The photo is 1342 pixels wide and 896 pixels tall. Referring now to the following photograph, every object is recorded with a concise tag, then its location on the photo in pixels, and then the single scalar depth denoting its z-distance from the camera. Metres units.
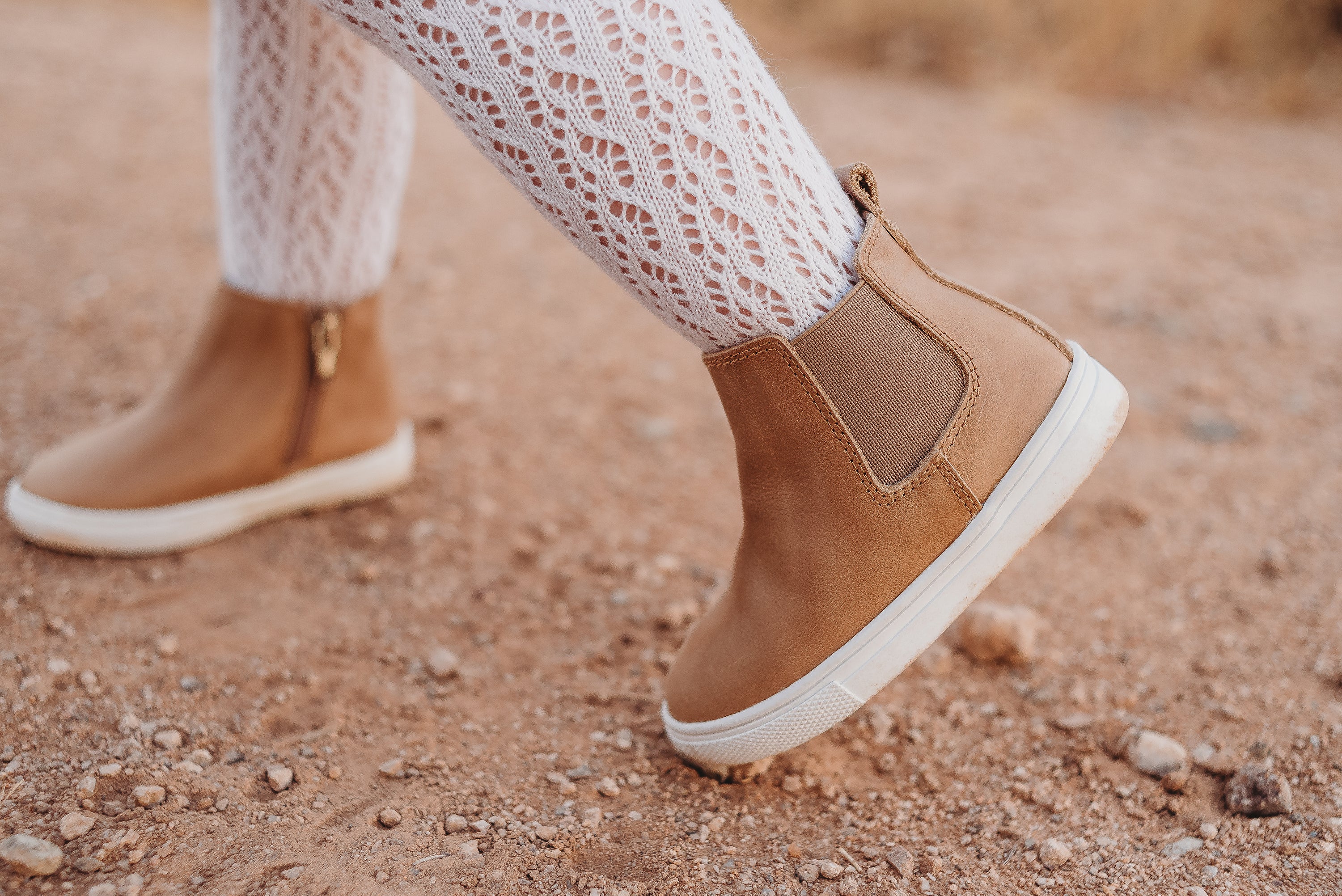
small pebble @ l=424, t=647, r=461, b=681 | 0.63
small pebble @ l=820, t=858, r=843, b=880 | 0.54
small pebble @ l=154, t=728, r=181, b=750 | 0.58
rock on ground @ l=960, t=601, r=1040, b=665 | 0.65
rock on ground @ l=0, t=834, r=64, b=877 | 0.52
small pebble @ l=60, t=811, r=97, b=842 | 0.53
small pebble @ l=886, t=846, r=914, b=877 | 0.54
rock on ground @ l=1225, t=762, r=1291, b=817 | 0.56
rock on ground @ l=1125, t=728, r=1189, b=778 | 0.59
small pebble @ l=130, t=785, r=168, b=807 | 0.55
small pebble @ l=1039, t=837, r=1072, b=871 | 0.55
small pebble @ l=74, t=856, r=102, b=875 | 0.52
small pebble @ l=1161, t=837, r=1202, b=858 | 0.55
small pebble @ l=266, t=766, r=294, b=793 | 0.56
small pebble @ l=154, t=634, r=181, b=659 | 0.62
